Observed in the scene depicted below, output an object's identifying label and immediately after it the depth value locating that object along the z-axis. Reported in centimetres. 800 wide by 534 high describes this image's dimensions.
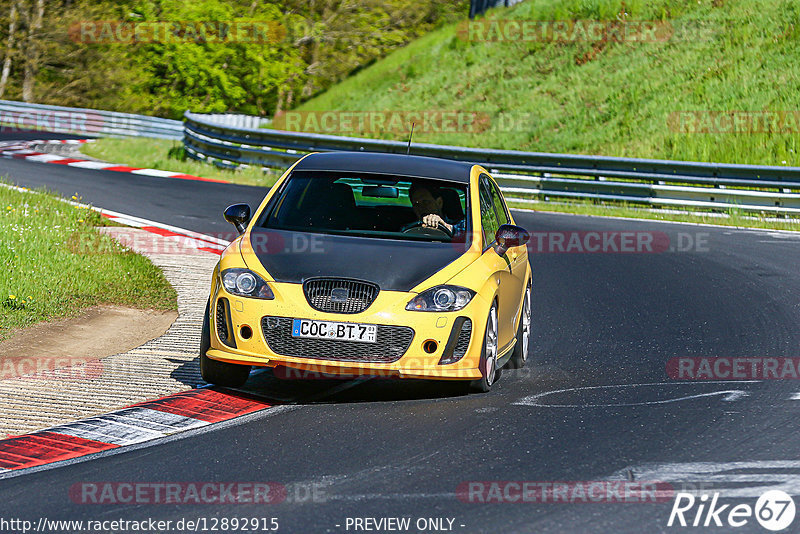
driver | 1655
